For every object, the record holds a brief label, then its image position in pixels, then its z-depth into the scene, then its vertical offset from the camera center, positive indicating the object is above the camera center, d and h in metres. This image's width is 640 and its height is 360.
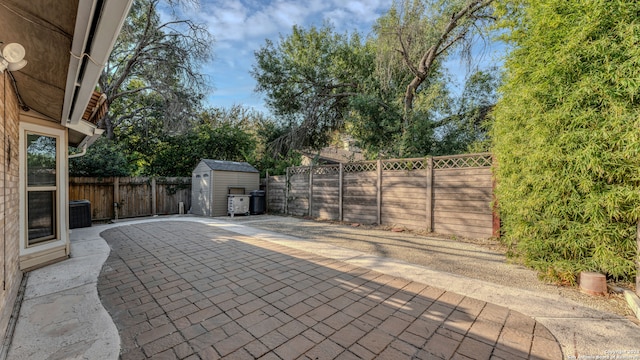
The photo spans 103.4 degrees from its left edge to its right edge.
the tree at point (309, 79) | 11.75 +4.77
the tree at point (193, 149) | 11.74 +1.47
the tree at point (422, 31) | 7.55 +4.63
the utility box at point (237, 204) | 9.58 -1.01
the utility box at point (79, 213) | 7.03 -0.99
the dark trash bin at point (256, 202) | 10.24 -0.96
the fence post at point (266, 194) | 10.67 -0.66
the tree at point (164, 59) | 10.01 +4.94
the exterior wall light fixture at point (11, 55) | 1.89 +0.95
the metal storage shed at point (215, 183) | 9.50 -0.19
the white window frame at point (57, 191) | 3.57 -0.19
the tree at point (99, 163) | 8.08 +0.53
